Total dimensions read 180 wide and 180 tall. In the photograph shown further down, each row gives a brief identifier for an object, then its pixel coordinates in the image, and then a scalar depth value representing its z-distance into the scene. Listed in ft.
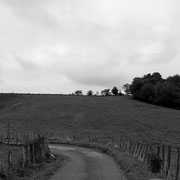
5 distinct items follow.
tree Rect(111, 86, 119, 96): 582.76
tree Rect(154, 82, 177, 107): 404.16
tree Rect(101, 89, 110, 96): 610.69
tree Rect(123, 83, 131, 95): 489.91
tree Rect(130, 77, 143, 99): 441.52
